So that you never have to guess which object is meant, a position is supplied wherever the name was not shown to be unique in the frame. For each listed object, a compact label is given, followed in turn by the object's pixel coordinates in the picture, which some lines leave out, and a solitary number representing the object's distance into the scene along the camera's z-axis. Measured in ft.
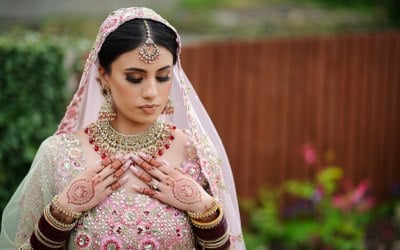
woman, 11.66
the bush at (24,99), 20.67
